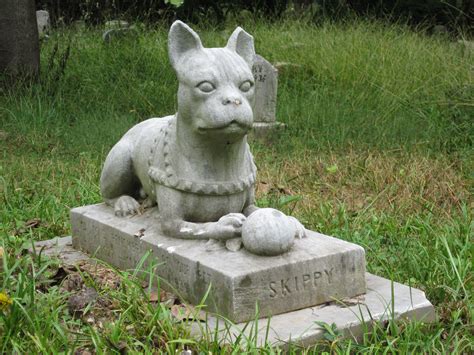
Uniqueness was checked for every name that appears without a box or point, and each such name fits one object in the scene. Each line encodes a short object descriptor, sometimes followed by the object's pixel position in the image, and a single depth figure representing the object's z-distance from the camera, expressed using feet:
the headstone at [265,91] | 29.30
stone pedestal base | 11.88
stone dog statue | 12.37
